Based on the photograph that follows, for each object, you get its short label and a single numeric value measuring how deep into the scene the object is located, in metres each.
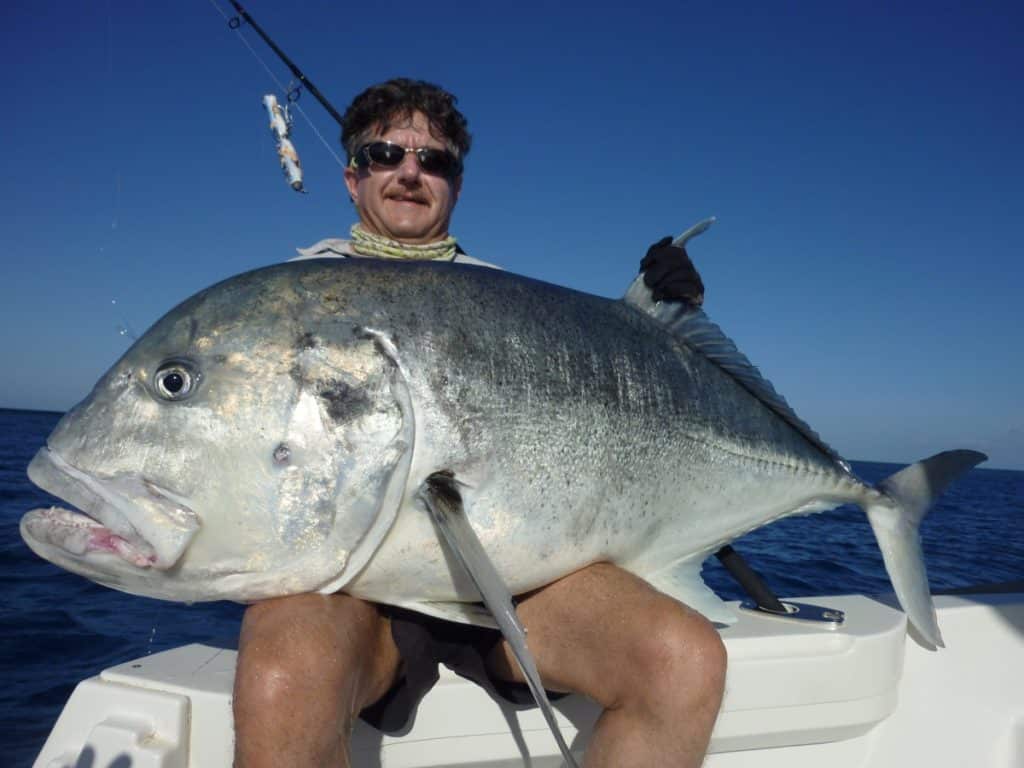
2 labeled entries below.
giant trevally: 0.80
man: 0.85
